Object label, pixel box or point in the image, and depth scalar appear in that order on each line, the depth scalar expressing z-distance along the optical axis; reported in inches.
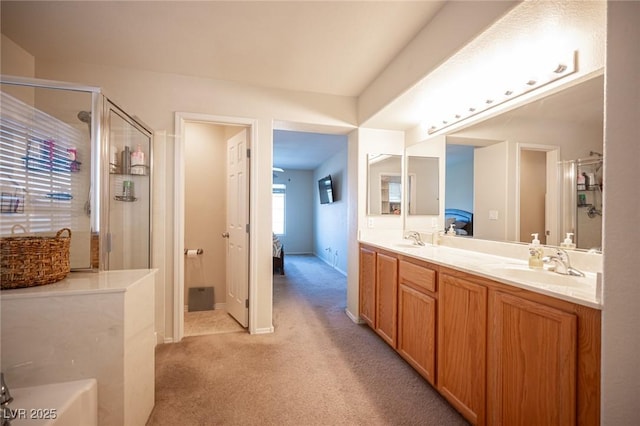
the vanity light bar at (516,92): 59.4
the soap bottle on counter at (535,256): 63.2
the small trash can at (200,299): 133.8
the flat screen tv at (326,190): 243.4
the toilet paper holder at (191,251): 129.3
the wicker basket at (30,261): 49.6
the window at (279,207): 313.7
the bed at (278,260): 211.4
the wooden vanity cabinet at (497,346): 39.6
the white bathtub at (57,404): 41.3
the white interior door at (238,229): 112.7
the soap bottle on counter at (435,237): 105.3
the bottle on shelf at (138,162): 93.6
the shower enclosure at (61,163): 65.8
